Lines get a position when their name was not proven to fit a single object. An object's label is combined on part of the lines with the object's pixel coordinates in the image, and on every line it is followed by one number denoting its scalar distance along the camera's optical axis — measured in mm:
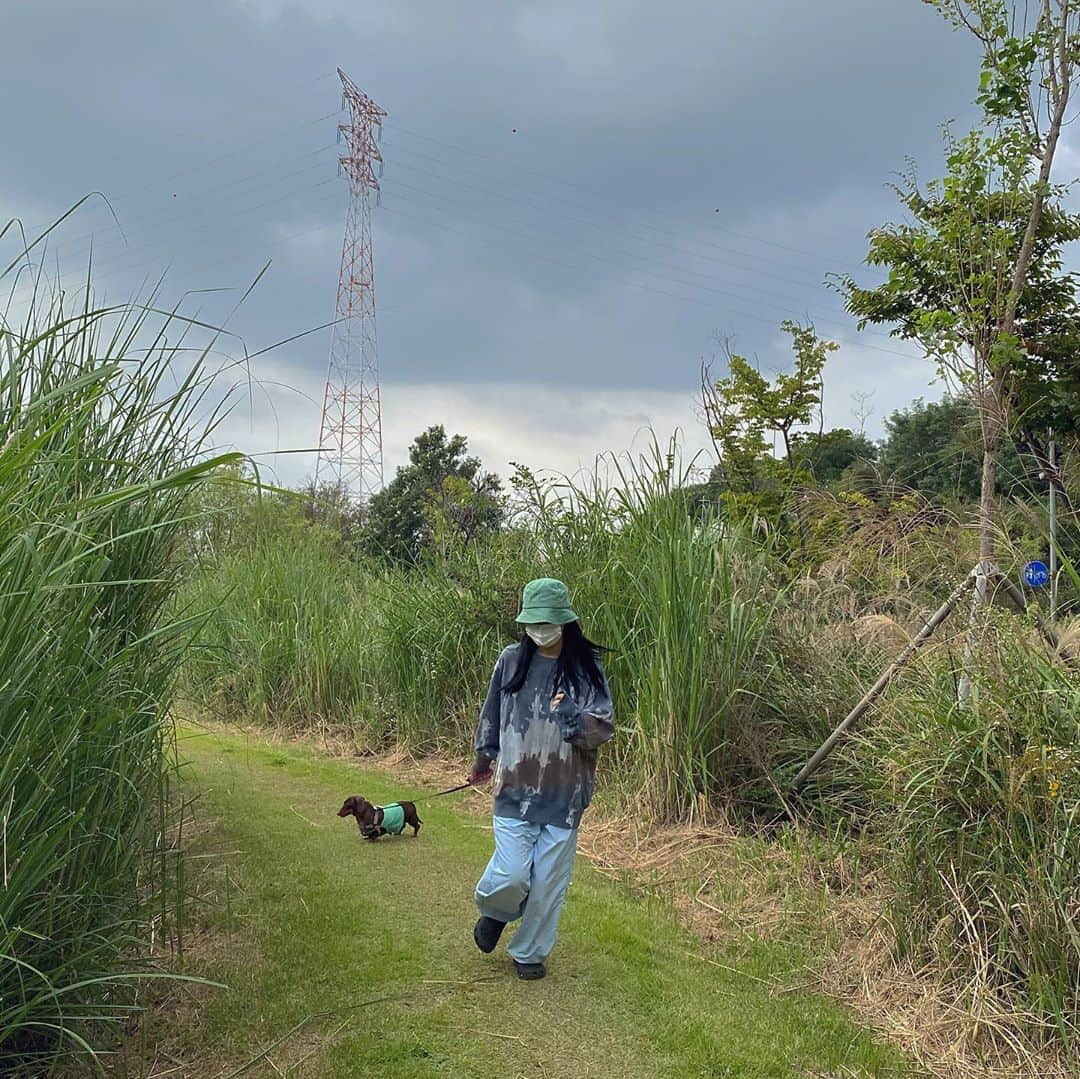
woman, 4051
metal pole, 4004
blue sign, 4207
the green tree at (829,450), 14719
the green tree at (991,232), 4863
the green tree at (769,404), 14375
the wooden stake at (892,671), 4832
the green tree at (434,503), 10508
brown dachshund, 6105
